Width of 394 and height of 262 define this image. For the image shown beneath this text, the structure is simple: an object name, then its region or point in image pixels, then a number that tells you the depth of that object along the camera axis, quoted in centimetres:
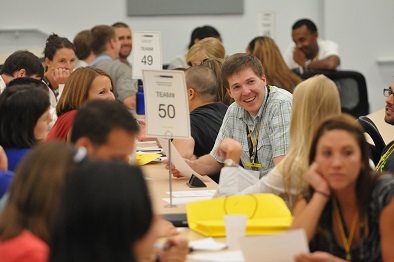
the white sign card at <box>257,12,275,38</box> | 1567
